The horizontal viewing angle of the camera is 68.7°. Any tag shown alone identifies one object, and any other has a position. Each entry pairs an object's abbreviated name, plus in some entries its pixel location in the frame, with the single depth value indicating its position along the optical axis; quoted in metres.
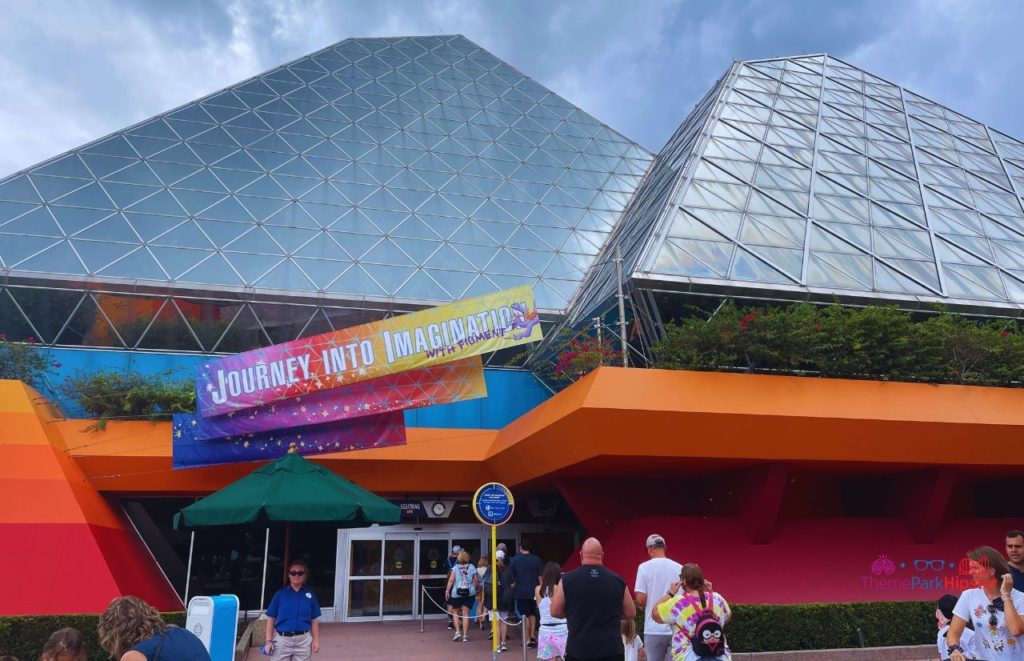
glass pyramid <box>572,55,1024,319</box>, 15.88
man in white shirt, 7.85
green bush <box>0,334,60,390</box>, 16.89
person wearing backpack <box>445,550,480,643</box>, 14.48
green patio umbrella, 10.91
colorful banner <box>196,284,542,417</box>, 15.57
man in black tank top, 5.87
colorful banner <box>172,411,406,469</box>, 15.80
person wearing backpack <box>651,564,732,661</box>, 6.01
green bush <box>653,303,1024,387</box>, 13.16
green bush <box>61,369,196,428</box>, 16.72
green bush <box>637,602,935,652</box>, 11.06
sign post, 10.48
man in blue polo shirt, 8.13
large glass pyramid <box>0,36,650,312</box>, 21.08
